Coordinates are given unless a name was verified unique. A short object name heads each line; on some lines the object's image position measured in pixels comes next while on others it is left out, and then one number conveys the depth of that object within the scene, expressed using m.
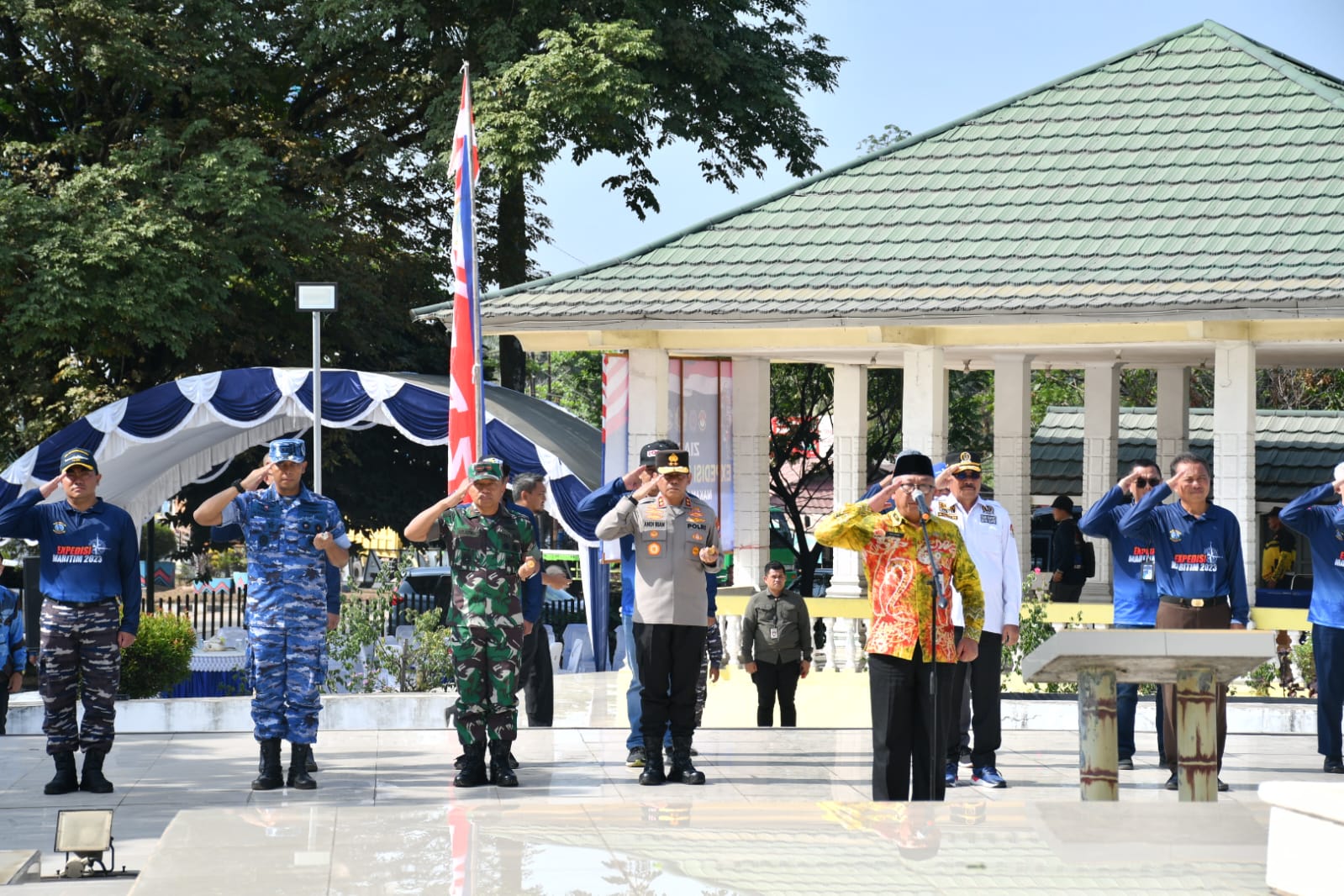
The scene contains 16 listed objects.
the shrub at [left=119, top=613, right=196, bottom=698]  29.39
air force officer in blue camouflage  18.68
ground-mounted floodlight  14.84
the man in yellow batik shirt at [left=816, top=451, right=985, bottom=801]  15.79
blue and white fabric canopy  38.29
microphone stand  15.77
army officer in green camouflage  18.51
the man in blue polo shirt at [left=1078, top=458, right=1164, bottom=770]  18.84
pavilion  28.49
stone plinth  13.77
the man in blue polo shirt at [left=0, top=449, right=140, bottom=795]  18.94
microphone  15.94
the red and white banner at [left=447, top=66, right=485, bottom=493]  28.08
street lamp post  26.75
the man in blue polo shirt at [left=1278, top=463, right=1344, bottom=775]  19.29
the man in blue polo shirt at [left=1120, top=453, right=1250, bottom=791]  18.67
